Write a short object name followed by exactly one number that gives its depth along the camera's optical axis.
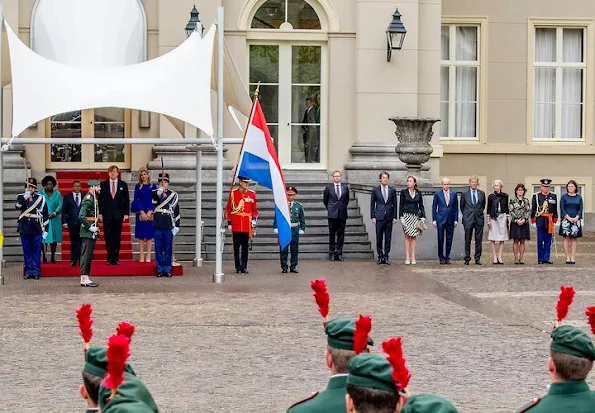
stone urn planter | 25.14
